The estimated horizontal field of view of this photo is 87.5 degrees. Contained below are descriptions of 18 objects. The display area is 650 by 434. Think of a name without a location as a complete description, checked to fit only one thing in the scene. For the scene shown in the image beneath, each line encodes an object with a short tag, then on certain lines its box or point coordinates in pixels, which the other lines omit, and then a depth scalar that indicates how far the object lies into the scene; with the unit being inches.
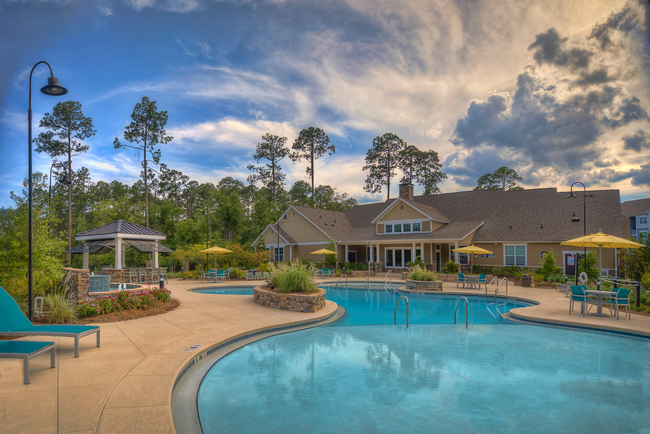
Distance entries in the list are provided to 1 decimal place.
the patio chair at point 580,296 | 424.5
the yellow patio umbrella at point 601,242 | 428.5
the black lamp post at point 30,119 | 269.1
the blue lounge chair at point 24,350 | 177.2
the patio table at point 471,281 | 743.1
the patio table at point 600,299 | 407.2
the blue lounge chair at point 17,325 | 196.5
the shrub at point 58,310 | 331.0
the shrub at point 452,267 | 919.7
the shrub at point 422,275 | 700.0
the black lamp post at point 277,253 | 1305.0
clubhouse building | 932.6
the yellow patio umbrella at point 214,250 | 863.6
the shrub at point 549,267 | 813.2
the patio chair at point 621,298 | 396.8
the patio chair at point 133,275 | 737.9
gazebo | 690.1
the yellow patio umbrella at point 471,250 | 800.3
